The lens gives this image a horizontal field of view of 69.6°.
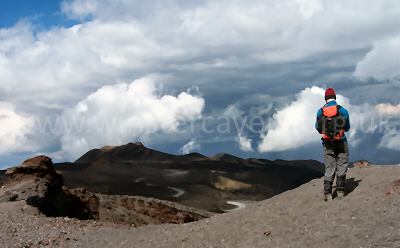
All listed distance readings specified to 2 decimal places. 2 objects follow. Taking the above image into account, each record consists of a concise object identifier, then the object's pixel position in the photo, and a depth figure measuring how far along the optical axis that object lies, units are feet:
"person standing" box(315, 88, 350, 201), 27.14
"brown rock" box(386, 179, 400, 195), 25.24
